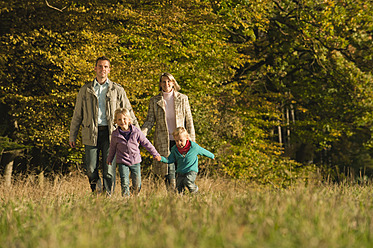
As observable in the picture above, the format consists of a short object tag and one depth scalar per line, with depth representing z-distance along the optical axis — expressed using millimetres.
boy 13312
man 13508
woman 14008
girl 13305
